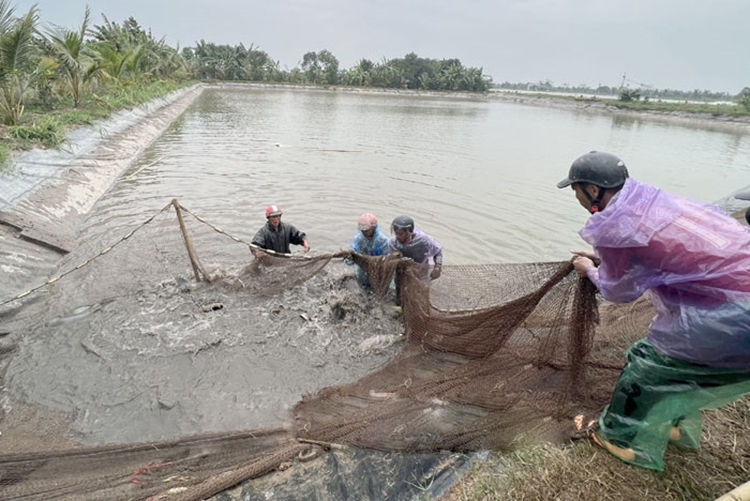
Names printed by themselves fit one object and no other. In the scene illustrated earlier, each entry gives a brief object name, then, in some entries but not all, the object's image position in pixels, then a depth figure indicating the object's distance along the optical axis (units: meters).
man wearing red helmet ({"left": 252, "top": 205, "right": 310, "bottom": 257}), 6.13
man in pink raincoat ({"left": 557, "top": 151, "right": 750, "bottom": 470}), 1.99
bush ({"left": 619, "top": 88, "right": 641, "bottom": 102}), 61.31
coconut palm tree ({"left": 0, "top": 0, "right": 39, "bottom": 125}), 9.73
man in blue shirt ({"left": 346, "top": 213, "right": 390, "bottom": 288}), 5.77
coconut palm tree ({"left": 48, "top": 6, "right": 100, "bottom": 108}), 13.73
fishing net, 2.89
